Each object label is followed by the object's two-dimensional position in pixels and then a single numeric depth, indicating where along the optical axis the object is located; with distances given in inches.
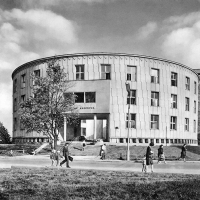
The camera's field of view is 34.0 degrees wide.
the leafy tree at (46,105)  1320.1
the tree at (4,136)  2161.7
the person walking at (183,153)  1114.7
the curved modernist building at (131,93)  1745.8
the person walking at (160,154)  1009.5
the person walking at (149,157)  700.2
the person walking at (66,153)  790.4
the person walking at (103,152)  1154.8
